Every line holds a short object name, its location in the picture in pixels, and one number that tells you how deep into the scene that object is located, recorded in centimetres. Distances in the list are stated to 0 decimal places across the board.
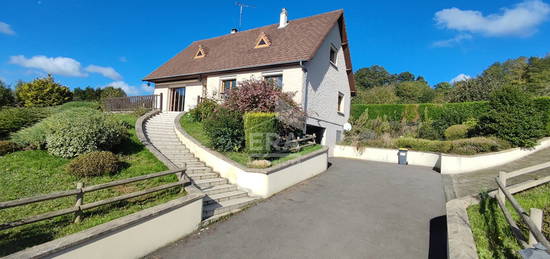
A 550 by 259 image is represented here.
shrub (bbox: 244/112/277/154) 831
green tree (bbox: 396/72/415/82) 6771
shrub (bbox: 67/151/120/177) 630
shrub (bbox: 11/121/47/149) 747
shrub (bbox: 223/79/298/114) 1080
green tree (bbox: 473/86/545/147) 1129
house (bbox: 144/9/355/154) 1316
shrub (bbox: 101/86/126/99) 2414
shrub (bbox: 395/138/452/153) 1264
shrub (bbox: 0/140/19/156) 700
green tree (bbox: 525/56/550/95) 2881
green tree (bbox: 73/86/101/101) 2944
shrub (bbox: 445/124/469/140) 1447
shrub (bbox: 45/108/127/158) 722
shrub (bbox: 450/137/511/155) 1132
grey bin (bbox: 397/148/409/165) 1385
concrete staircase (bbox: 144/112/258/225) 651
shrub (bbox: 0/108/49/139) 831
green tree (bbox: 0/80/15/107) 1958
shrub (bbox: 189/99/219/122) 1304
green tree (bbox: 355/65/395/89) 6153
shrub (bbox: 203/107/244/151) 923
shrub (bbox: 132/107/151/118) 1510
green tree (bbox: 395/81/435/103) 4247
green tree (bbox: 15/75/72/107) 1986
